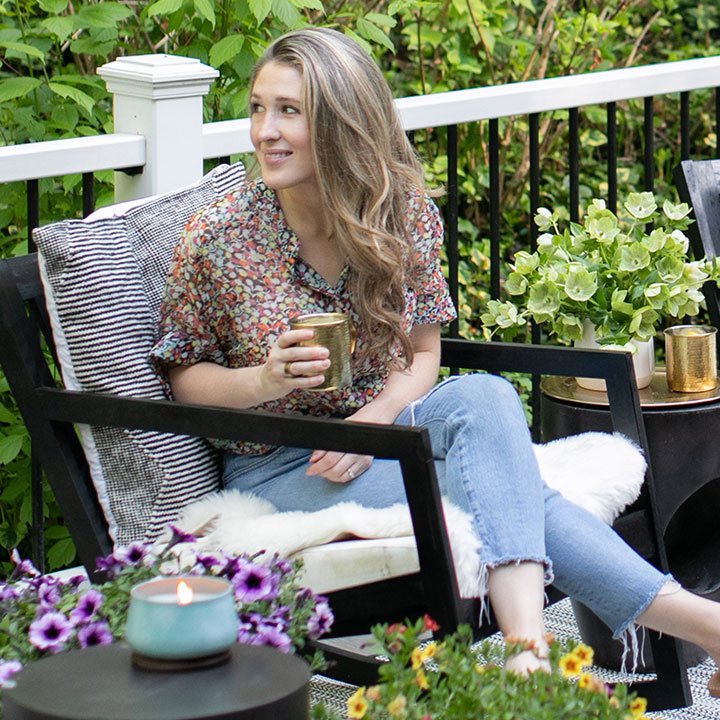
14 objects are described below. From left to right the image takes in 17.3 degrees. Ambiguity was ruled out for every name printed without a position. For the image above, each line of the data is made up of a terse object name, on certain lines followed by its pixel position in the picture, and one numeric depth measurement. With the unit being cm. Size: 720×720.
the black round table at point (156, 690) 219
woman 359
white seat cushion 338
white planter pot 444
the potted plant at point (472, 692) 242
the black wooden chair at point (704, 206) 489
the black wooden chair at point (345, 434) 322
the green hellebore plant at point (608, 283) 439
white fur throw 345
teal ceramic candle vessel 229
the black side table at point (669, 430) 426
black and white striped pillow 374
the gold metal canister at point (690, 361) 440
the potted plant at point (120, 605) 274
